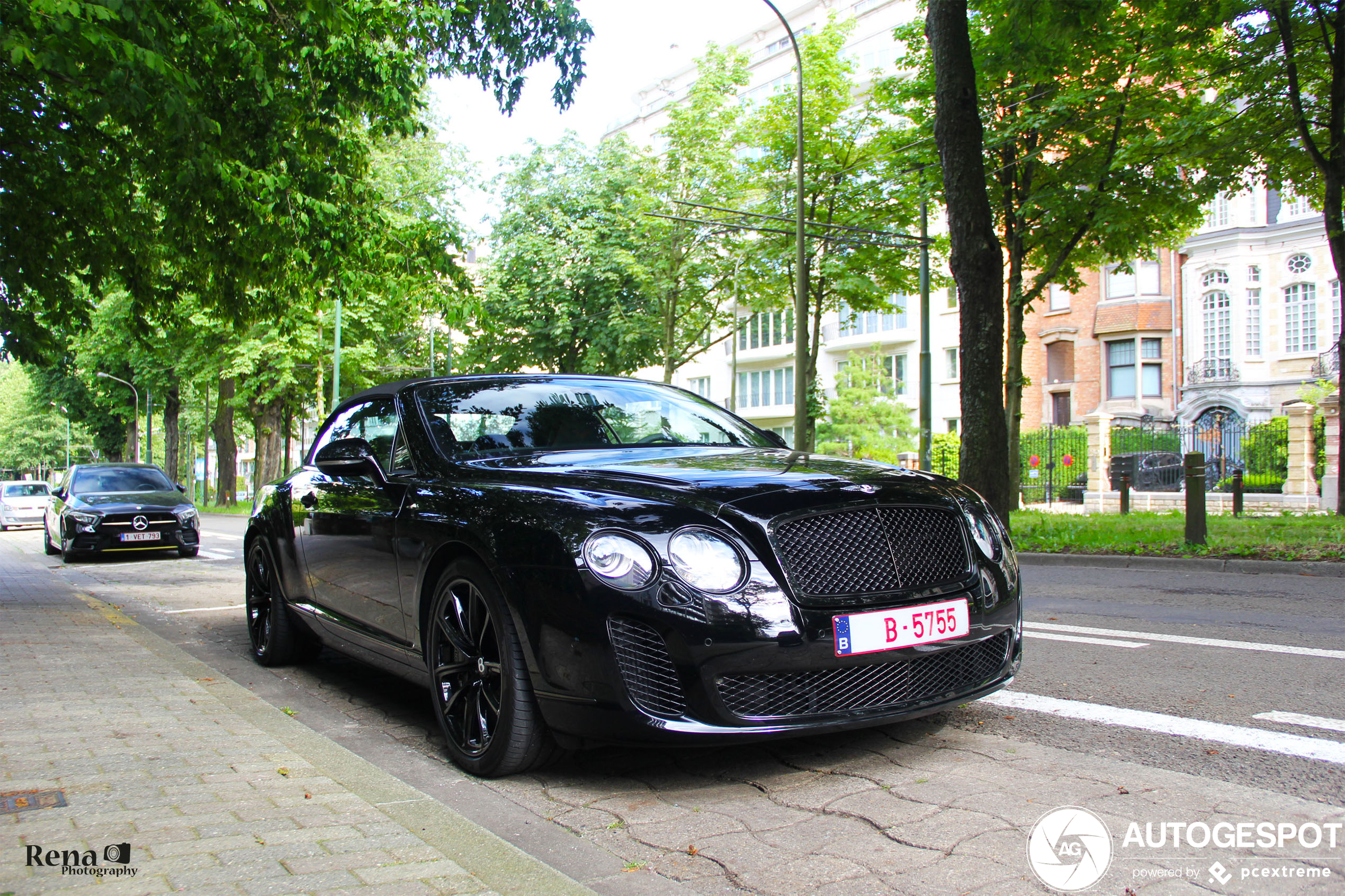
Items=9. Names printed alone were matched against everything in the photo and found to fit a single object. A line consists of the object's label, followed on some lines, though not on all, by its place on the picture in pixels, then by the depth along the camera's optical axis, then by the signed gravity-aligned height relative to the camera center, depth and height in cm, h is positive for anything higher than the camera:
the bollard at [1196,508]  1206 -58
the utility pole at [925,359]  2016 +219
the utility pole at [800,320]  2030 +292
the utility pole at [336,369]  3058 +291
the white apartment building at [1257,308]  3453 +534
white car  3303 -127
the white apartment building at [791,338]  4462 +619
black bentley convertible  310 -42
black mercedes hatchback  1485 -78
